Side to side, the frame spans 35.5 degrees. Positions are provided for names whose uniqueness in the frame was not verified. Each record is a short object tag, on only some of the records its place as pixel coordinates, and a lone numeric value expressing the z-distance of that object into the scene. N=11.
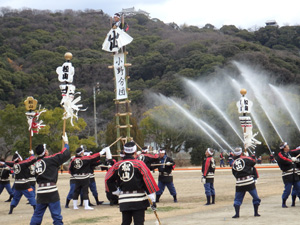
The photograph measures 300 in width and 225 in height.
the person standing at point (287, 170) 15.07
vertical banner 18.08
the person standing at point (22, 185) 16.06
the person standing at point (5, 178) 19.95
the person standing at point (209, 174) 17.38
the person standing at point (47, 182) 11.05
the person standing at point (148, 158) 17.04
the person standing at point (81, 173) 16.81
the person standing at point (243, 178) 13.47
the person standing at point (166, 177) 18.42
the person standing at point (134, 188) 9.25
